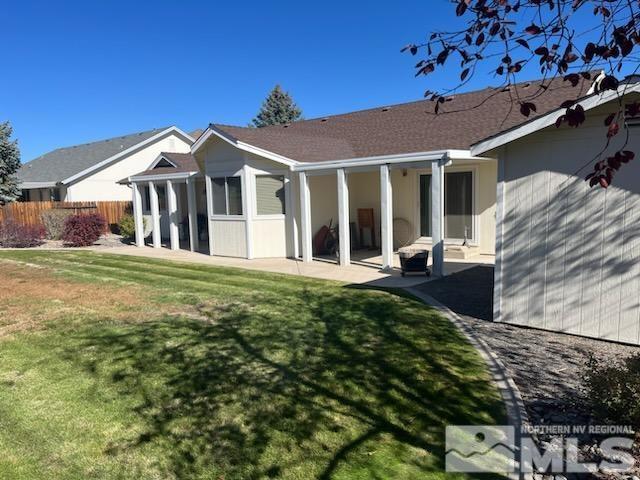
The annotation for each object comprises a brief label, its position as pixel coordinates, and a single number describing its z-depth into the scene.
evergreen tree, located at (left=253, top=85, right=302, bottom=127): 58.66
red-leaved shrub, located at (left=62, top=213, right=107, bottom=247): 20.33
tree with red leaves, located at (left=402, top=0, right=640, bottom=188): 2.34
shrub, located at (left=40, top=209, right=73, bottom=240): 22.77
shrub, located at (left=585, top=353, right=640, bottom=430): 3.74
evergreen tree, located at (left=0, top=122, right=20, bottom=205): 26.34
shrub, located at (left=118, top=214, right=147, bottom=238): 22.03
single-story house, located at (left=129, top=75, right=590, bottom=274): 13.38
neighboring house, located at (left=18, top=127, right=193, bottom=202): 28.42
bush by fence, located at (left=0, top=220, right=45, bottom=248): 20.28
